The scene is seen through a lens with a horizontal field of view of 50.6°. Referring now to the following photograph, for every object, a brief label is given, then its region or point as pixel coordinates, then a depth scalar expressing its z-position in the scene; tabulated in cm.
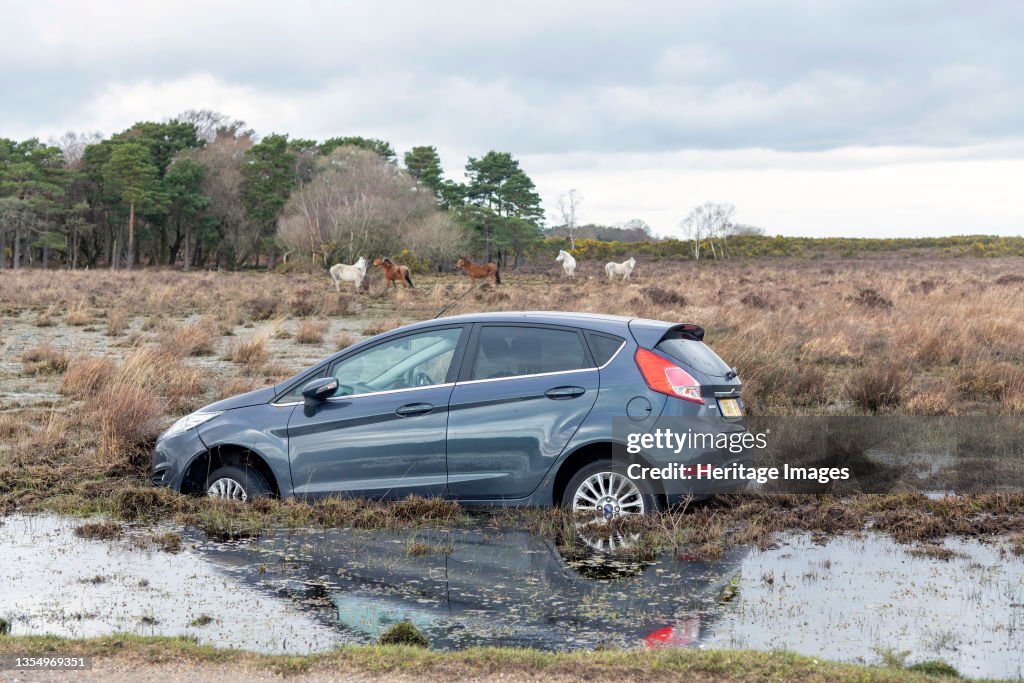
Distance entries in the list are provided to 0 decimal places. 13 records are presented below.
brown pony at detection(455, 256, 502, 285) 4675
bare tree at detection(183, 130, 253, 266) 9331
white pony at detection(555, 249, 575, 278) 5159
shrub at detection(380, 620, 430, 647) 571
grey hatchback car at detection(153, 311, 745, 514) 799
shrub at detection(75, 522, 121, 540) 835
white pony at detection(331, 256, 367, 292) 4125
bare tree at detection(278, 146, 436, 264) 6838
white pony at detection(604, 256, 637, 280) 4991
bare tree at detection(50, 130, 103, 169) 9436
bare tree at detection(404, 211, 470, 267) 6962
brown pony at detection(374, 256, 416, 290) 4116
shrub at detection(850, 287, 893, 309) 2794
